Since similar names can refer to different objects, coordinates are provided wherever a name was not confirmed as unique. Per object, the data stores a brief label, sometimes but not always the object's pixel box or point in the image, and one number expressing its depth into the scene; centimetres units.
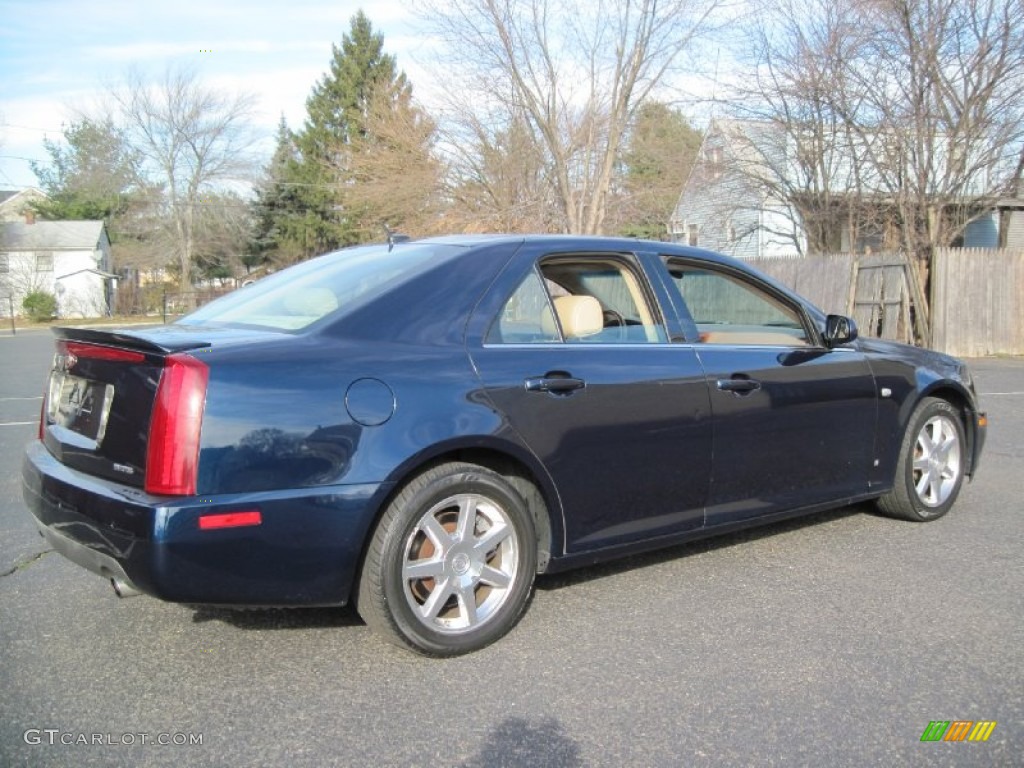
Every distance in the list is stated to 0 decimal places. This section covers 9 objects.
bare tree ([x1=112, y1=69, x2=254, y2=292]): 5247
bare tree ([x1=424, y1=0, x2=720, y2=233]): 2166
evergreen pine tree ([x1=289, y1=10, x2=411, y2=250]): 5506
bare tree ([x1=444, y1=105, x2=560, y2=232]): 2486
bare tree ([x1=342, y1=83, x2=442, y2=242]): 2838
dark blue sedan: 301
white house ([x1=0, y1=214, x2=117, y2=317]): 4994
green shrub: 4414
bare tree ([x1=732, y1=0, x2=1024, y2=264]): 1862
